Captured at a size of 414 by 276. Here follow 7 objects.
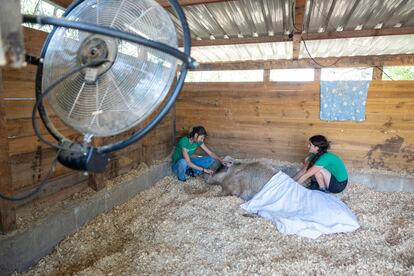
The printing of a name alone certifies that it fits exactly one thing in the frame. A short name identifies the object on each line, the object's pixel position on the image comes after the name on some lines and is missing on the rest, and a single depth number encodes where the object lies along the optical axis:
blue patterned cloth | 3.64
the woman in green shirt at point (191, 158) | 3.70
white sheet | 2.34
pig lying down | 3.00
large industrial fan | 0.95
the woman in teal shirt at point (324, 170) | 2.96
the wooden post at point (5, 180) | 1.81
